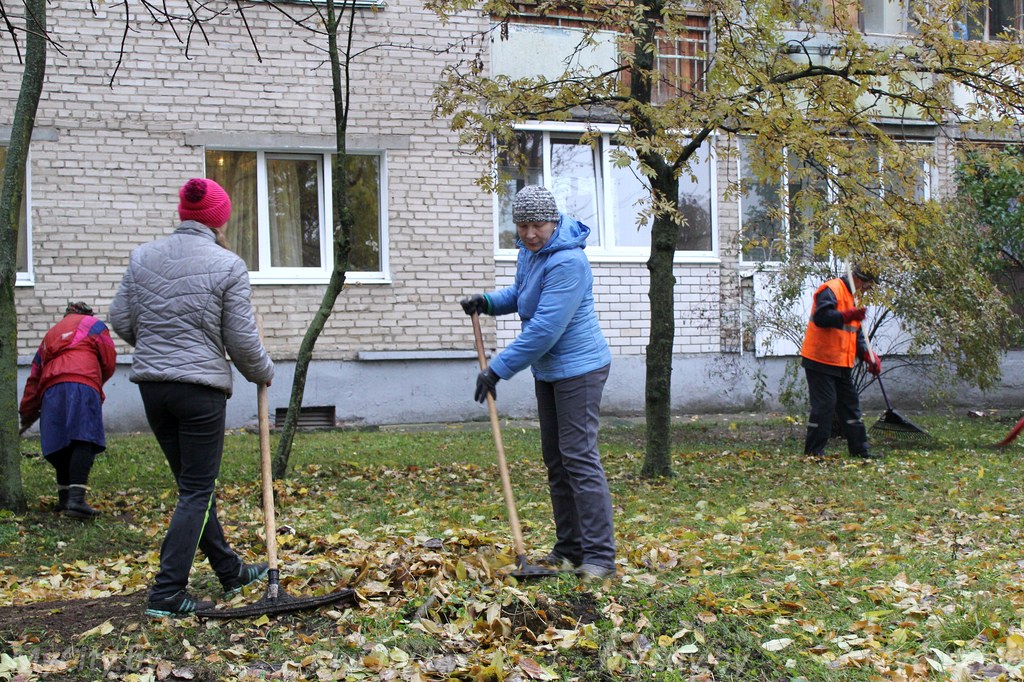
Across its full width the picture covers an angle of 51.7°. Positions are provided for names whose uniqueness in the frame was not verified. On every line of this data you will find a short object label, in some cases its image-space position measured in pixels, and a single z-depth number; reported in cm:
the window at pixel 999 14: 1650
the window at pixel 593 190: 1362
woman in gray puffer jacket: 450
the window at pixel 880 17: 1586
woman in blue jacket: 486
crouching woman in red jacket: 723
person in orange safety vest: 961
